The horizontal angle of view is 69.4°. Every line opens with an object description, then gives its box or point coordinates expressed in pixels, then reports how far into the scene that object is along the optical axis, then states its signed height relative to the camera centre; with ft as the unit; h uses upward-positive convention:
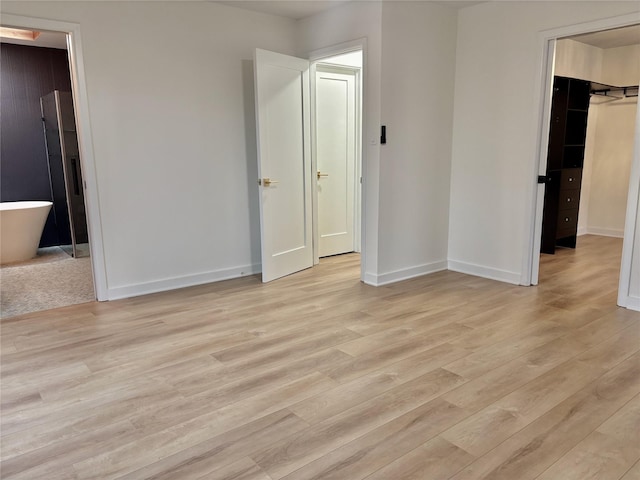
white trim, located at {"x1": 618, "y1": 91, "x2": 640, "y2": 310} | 11.06 -2.09
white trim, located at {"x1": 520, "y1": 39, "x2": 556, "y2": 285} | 12.47 -0.35
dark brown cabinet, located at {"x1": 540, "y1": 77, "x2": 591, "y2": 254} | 17.35 -0.53
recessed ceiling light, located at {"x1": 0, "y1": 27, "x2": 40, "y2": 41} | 16.42 +4.25
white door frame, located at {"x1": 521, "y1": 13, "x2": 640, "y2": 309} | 11.10 -0.44
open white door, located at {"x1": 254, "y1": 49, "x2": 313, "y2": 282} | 13.46 -0.29
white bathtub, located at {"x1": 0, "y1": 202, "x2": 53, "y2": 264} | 17.11 -2.80
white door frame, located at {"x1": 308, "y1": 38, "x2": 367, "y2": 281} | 13.31 +0.63
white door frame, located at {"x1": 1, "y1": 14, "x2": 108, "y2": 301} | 10.81 +0.52
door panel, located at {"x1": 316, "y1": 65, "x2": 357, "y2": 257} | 17.04 -0.26
